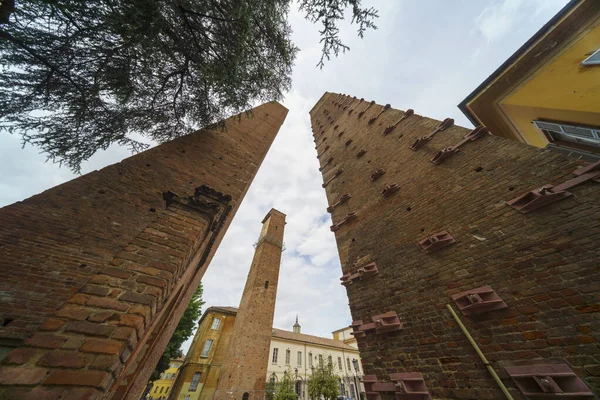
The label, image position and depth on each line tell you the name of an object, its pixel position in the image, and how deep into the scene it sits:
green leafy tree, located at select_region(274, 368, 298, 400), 15.15
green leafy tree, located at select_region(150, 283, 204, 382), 13.20
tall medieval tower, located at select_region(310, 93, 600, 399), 2.26
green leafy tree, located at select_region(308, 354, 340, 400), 15.78
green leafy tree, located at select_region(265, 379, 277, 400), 16.74
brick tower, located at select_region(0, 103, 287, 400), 1.39
